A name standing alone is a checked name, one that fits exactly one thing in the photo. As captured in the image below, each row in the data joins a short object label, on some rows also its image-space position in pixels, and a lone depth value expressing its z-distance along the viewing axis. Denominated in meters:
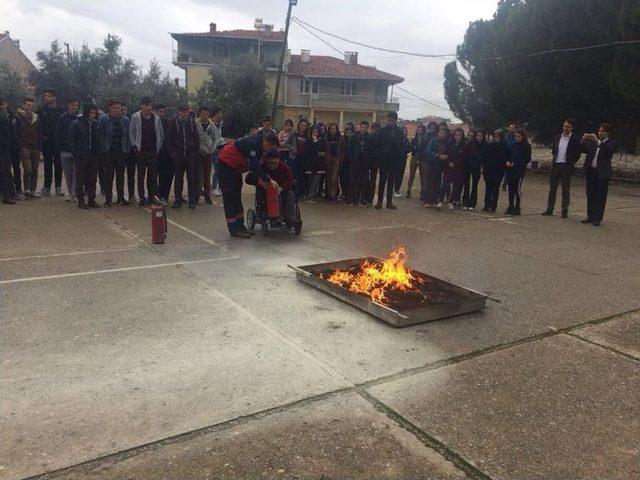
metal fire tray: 4.76
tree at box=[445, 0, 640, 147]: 17.66
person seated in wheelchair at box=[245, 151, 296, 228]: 8.16
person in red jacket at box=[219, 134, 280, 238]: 7.86
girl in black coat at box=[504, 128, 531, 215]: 11.36
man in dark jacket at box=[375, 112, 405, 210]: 11.20
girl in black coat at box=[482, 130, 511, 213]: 11.50
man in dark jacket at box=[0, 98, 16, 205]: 9.74
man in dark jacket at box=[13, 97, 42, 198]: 10.25
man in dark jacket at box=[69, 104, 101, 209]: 9.59
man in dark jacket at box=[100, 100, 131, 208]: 9.93
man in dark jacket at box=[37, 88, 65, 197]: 10.63
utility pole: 24.61
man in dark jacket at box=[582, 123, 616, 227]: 10.39
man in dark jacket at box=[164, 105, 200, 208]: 10.23
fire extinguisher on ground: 7.48
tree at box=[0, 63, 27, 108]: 25.84
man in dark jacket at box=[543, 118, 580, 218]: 10.98
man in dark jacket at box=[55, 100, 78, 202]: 9.94
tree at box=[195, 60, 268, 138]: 37.00
